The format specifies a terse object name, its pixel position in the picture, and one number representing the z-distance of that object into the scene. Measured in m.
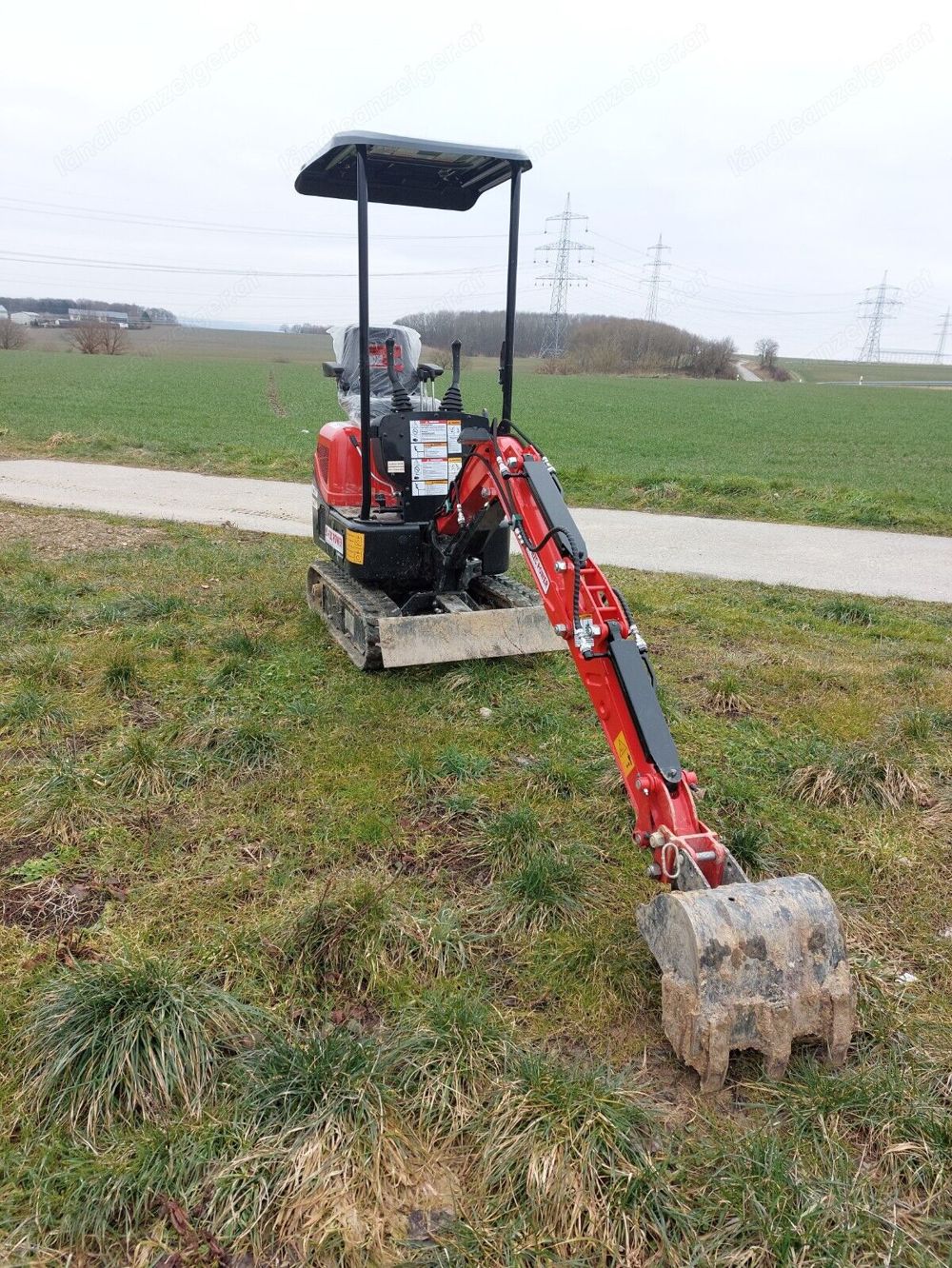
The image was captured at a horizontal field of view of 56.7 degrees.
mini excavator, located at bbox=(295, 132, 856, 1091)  2.64
